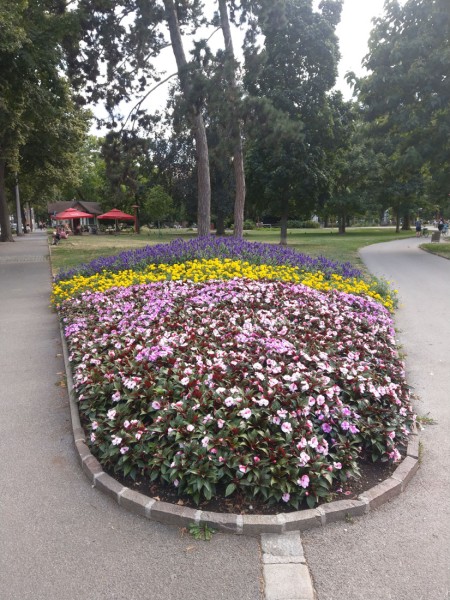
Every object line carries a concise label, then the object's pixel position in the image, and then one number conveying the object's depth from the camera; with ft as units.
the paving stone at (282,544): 8.88
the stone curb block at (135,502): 9.99
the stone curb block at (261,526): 9.34
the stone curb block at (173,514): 9.62
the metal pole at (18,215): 140.67
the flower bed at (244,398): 10.25
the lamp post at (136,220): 179.03
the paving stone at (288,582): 7.90
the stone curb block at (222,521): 9.37
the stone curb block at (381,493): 10.21
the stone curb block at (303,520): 9.46
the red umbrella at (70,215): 140.83
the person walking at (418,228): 127.24
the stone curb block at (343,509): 9.77
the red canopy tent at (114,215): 164.42
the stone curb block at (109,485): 10.51
